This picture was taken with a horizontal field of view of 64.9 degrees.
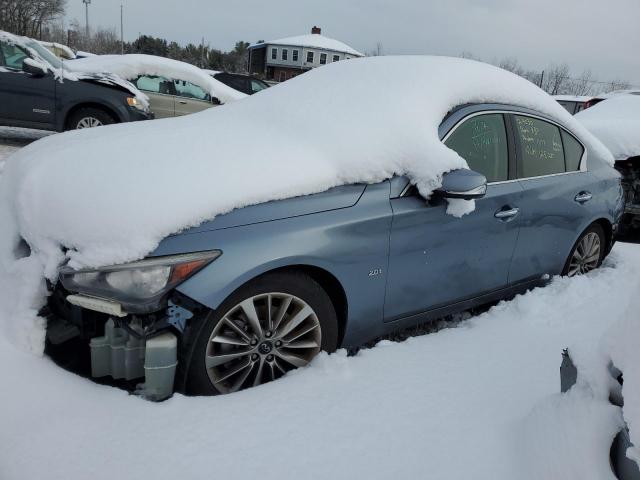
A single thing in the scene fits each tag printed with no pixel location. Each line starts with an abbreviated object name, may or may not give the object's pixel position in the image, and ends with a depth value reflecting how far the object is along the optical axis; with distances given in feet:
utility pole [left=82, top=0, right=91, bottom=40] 213.50
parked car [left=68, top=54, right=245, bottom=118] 31.01
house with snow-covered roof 195.63
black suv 23.95
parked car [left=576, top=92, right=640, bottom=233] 17.80
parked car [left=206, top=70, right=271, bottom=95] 49.19
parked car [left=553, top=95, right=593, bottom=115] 56.49
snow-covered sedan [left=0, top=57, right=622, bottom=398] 6.61
